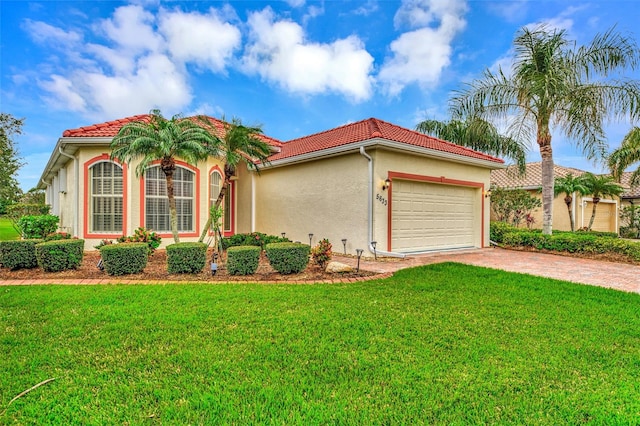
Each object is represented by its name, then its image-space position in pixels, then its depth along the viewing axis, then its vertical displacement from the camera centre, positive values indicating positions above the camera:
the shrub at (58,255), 7.20 -0.99
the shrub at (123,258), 6.99 -1.02
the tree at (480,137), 13.01 +3.52
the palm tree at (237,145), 9.48 +1.99
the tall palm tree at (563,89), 10.91 +4.27
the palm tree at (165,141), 8.42 +1.81
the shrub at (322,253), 7.99 -1.00
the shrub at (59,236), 10.53 -0.84
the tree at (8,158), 30.11 +5.29
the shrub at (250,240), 10.91 -0.96
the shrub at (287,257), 7.32 -1.01
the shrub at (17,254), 7.48 -1.00
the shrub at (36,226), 11.93 -0.58
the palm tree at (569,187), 18.16 +1.44
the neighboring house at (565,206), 19.89 +0.50
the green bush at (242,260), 7.21 -1.07
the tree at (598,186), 18.23 +1.54
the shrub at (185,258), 7.20 -1.03
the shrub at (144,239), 9.55 -0.83
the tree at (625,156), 14.89 +2.67
